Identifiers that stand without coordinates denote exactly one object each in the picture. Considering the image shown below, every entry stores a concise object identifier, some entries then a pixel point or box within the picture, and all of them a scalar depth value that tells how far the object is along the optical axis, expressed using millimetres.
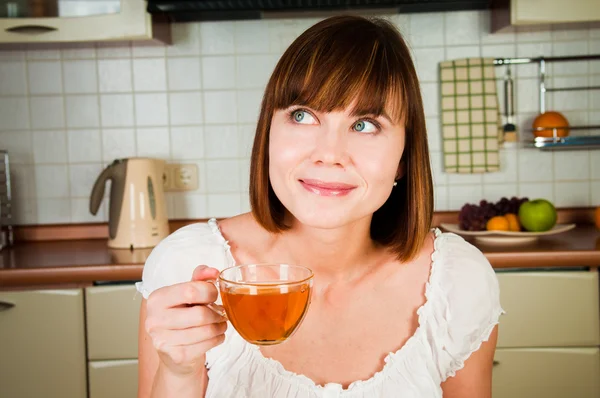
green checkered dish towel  2494
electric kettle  2238
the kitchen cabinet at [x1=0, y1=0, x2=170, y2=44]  2135
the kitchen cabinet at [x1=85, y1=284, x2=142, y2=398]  1916
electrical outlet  2531
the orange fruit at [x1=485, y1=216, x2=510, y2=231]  2156
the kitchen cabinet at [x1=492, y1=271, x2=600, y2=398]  1918
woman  1049
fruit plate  2098
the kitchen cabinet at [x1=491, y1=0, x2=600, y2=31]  2150
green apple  2146
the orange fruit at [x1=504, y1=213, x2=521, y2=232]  2201
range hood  2186
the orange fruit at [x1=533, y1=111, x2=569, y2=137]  2400
